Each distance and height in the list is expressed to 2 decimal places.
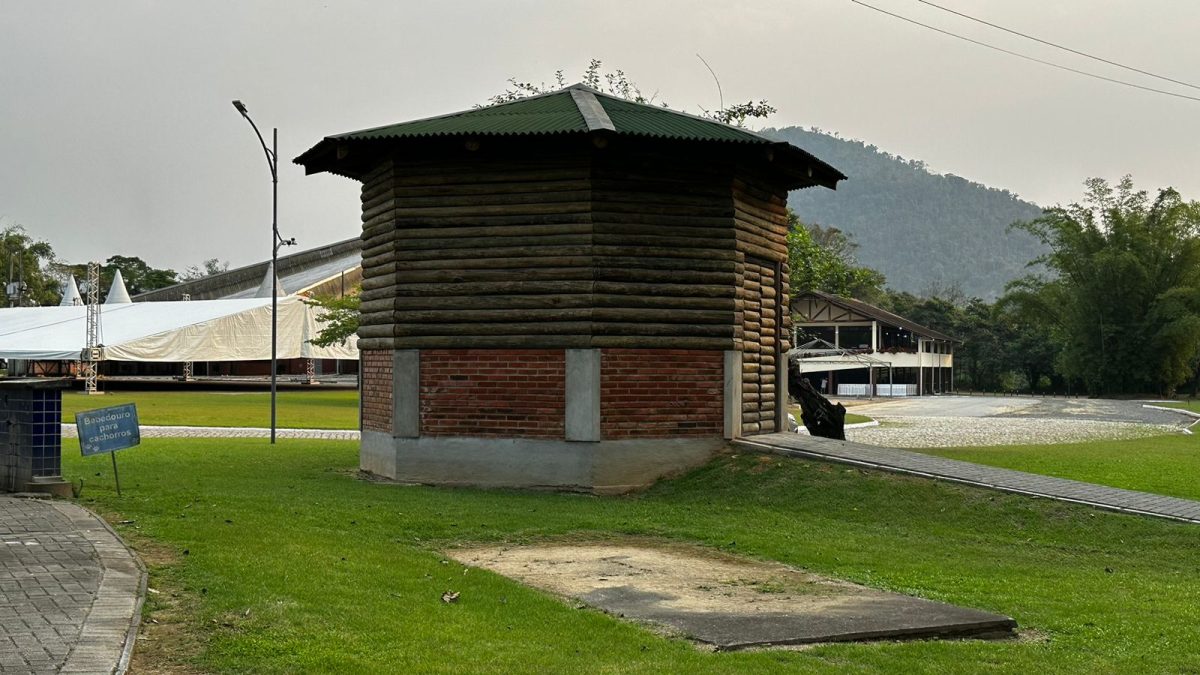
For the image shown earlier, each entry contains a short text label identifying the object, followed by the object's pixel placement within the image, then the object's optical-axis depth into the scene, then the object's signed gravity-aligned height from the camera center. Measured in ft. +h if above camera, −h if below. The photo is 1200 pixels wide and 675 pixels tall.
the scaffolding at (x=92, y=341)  182.19 +5.01
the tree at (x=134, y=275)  376.89 +31.98
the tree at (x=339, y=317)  170.40 +8.03
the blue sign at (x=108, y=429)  43.73 -2.31
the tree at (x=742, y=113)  120.37 +27.29
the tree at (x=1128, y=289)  234.17 +16.69
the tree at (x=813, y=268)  121.49 +11.72
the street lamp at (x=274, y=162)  83.46 +15.57
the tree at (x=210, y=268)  437.99 +39.81
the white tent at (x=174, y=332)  209.87 +7.36
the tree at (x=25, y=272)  322.34 +28.45
